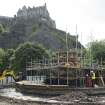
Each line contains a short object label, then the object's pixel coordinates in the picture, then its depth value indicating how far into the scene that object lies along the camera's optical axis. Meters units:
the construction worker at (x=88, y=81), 25.88
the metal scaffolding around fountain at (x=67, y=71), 26.18
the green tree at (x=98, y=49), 50.70
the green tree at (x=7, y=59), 49.09
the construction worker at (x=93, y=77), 25.65
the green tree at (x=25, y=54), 42.16
